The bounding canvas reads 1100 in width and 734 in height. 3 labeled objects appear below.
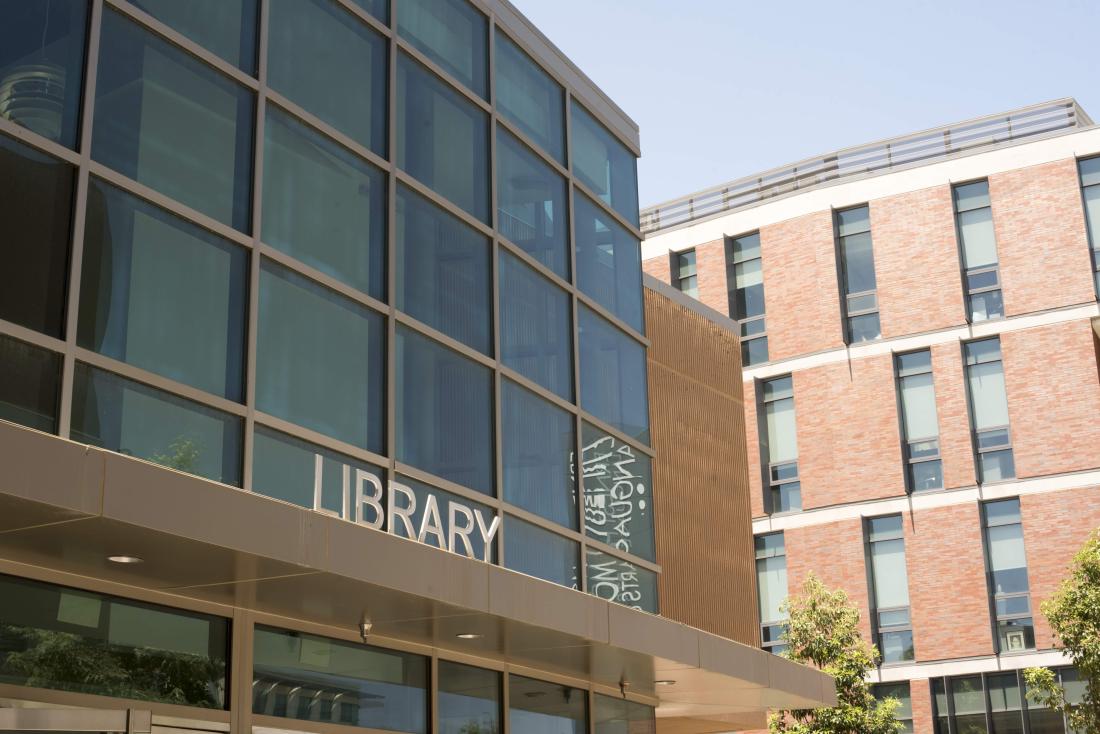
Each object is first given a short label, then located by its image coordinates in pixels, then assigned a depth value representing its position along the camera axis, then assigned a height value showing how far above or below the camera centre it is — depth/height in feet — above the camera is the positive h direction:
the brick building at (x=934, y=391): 114.52 +34.16
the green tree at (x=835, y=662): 86.43 +8.78
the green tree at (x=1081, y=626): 79.92 +9.70
